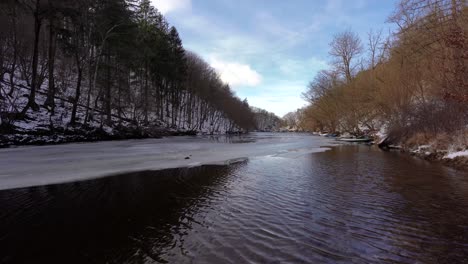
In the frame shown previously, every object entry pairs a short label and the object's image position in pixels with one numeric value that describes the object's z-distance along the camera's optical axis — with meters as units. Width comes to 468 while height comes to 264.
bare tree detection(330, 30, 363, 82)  52.03
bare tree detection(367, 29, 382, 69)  47.77
